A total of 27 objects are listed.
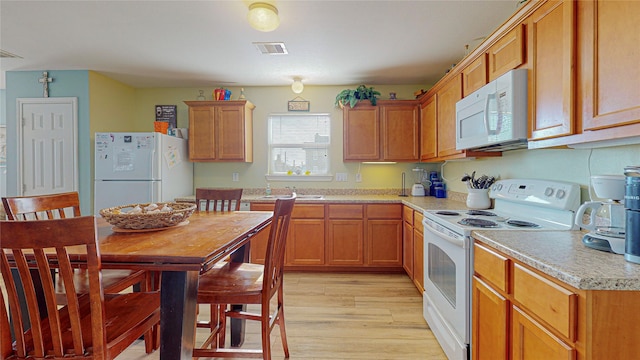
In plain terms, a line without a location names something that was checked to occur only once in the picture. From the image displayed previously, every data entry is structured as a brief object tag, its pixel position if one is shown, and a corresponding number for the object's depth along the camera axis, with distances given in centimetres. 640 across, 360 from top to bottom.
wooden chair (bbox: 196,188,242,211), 252
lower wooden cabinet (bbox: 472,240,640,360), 88
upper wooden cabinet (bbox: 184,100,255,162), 382
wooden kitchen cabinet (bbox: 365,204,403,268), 342
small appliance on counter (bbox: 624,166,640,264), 99
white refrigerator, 335
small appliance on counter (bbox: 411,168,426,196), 376
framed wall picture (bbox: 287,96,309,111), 409
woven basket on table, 154
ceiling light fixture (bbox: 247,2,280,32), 204
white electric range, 165
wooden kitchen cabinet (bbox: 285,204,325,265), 346
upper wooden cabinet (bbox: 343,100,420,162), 372
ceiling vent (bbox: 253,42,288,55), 281
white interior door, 361
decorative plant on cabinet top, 370
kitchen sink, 368
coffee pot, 116
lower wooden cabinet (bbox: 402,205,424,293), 273
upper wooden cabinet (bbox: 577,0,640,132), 105
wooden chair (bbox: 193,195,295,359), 153
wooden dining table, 112
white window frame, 410
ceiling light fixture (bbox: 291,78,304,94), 371
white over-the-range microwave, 168
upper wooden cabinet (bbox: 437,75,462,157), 262
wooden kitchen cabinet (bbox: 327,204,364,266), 344
